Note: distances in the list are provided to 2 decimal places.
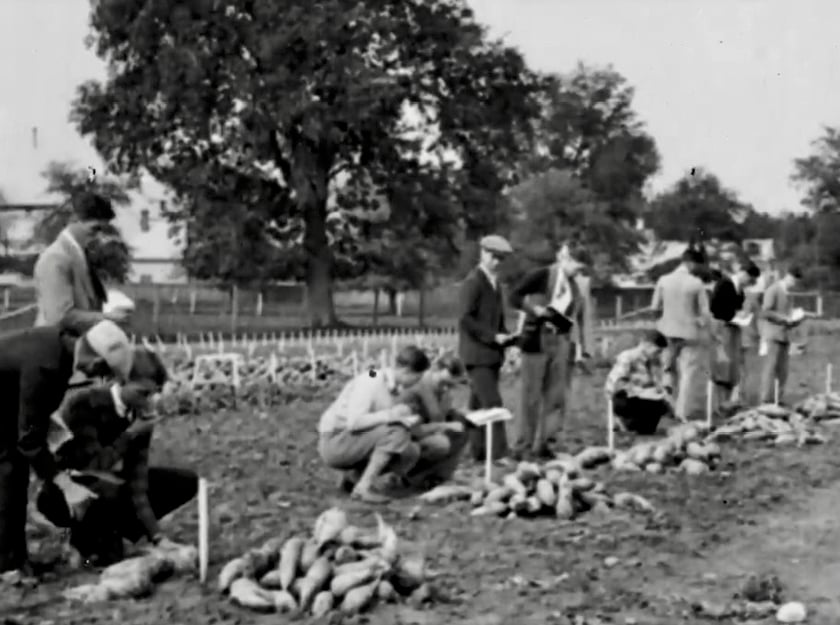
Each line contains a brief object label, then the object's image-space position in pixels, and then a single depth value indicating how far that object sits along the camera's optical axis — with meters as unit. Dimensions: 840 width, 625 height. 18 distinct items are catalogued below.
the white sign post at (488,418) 10.43
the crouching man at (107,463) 7.64
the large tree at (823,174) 73.56
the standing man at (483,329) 12.02
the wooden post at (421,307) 50.62
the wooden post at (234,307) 42.84
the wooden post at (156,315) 41.41
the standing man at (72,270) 8.02
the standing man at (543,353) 12.52
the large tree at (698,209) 102.19
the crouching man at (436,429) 10.48
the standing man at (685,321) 15.09
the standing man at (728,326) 16.42
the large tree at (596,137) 82.44
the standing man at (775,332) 17.05
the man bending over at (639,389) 14.46
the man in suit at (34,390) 7.47
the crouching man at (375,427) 10.07
